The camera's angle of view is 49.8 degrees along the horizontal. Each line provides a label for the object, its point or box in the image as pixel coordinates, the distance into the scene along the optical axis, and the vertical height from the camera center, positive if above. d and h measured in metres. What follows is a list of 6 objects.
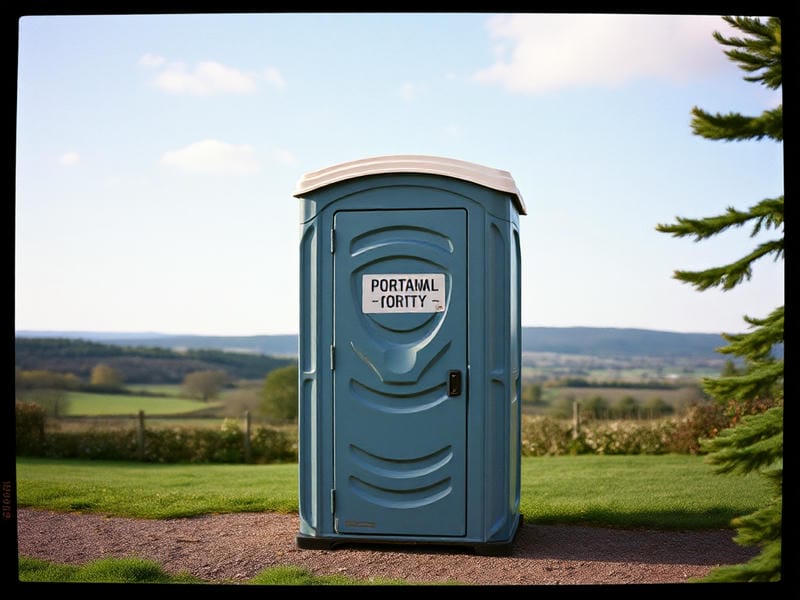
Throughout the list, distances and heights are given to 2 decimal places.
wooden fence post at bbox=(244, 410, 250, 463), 13.52 -2.04
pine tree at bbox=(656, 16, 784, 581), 4.62 -0.18
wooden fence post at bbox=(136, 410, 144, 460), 13.52 -2.00
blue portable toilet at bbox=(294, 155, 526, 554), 5.75 -0.28
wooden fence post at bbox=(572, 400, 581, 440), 12.97 -1.60
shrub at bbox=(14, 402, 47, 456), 13.60 -1.89
